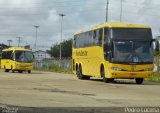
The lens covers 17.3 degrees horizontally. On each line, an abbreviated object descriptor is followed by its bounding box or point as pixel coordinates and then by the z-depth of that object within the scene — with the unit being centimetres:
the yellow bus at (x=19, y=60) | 5912
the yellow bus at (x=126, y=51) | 3123
